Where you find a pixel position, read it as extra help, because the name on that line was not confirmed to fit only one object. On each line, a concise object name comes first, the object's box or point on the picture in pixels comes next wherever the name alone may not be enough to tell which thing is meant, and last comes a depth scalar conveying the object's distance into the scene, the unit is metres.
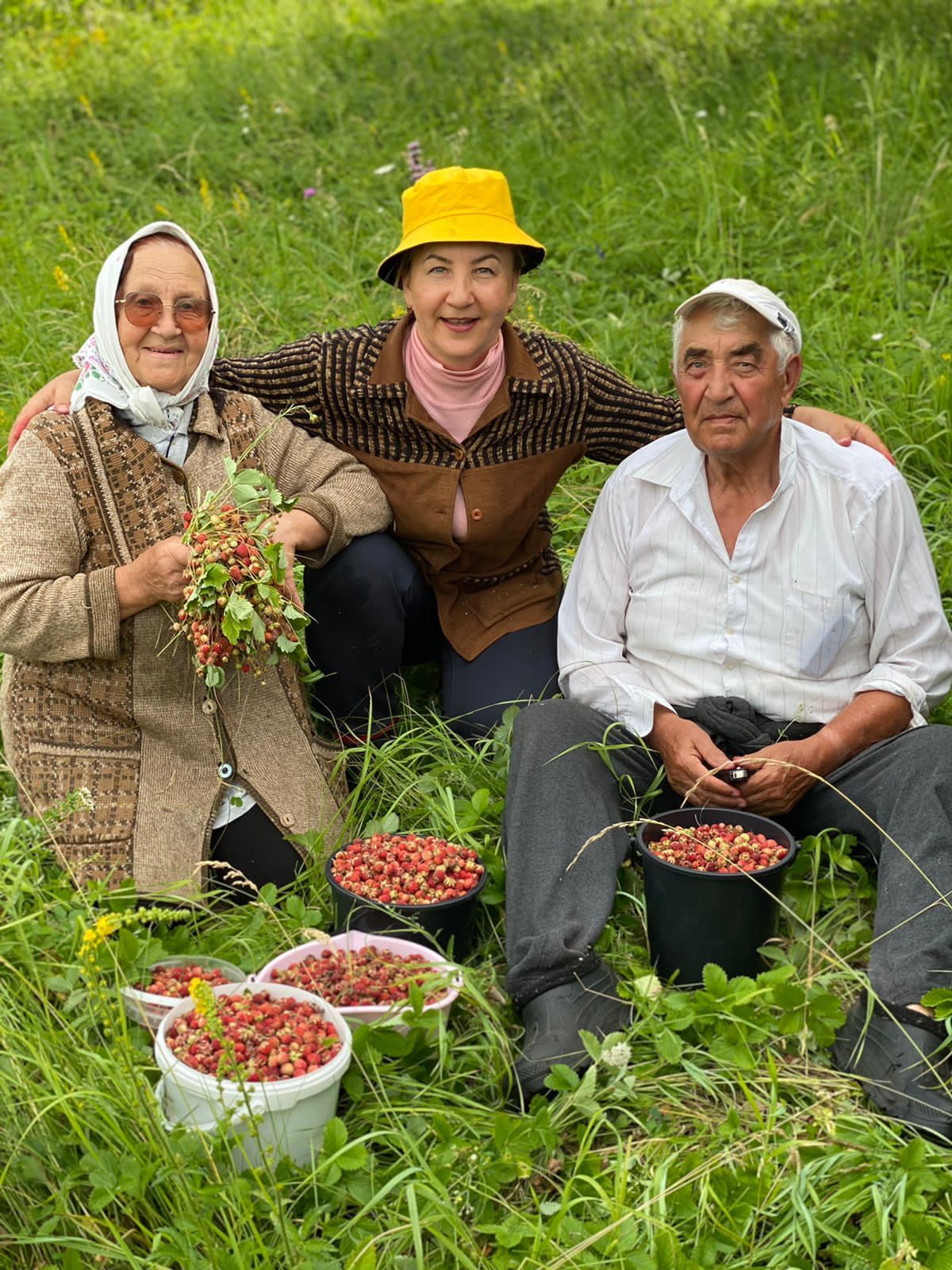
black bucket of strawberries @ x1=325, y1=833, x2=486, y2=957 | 2.71
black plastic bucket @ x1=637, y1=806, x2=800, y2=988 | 2.60
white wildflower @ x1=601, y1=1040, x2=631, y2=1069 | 2.42
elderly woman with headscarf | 2.88
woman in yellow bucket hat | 3.25
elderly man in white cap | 2.79
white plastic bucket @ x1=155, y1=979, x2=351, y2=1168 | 2.16
